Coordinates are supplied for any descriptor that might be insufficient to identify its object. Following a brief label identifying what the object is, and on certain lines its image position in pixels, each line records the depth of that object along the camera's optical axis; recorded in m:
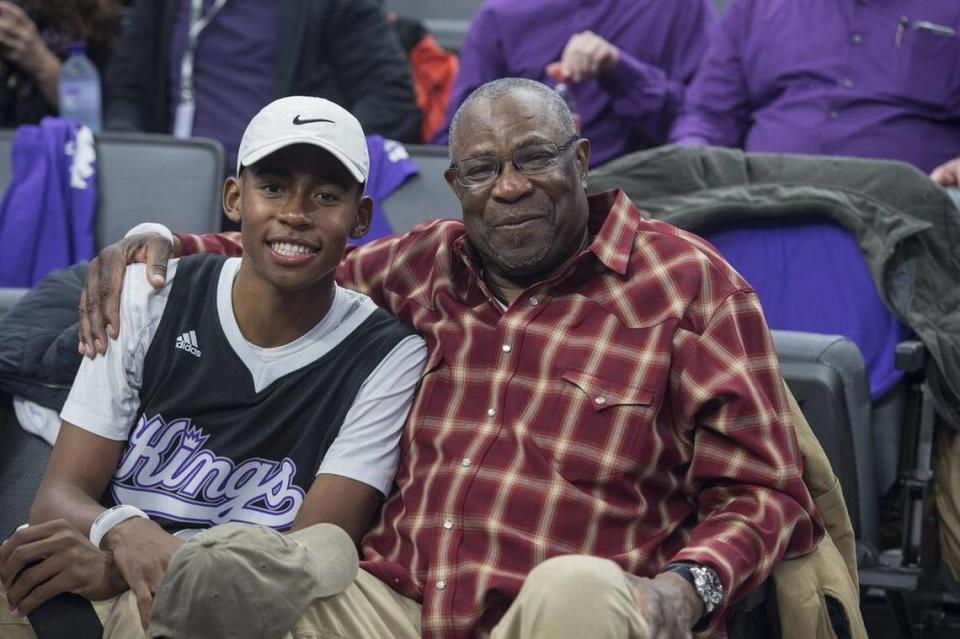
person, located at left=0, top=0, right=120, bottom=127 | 4.60
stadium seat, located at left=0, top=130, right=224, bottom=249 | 4.04
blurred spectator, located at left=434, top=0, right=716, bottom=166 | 4.43
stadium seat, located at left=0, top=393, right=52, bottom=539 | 2.84
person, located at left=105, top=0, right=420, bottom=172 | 4.55
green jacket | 3.22
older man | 2.37
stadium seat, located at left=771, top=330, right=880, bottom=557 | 2.83
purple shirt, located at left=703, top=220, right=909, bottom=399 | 3.33
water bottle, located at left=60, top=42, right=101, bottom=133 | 4.66
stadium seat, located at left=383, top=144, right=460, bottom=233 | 4.01
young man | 2.55
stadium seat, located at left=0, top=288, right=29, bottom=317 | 3.07
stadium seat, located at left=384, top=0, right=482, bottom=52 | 6.80
